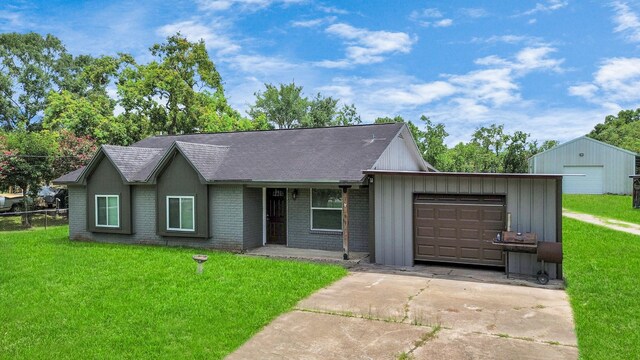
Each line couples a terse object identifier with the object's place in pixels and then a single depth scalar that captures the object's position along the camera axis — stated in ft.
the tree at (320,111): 169.78
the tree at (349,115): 163.43
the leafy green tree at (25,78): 143.54
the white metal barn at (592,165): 114.62
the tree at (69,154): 79.61
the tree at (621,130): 160.86
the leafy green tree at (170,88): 98.02
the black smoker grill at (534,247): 31.37
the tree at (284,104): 177.17
